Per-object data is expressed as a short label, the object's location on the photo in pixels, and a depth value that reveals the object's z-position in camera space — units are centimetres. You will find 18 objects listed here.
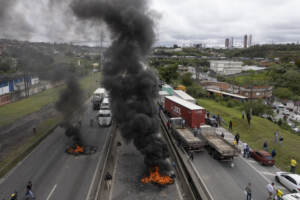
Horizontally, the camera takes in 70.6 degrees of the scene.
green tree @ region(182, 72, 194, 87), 6115
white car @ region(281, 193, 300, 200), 1234
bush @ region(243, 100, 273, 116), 3678
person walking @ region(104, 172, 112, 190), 1413
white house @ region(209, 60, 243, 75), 9814
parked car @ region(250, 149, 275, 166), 1772
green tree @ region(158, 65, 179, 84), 6706
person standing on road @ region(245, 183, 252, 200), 1266
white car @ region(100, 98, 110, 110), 2949
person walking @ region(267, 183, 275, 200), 1289
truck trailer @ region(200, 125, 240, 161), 1741
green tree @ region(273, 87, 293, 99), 5638
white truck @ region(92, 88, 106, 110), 3750
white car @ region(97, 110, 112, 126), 2756
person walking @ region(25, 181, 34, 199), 1276
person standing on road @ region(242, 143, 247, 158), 1947
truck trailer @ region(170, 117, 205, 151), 1940
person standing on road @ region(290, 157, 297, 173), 1642
